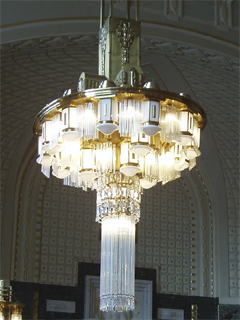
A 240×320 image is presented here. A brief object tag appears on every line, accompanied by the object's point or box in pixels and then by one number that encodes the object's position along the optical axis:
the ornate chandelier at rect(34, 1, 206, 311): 8.24
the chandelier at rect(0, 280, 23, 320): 10.92
